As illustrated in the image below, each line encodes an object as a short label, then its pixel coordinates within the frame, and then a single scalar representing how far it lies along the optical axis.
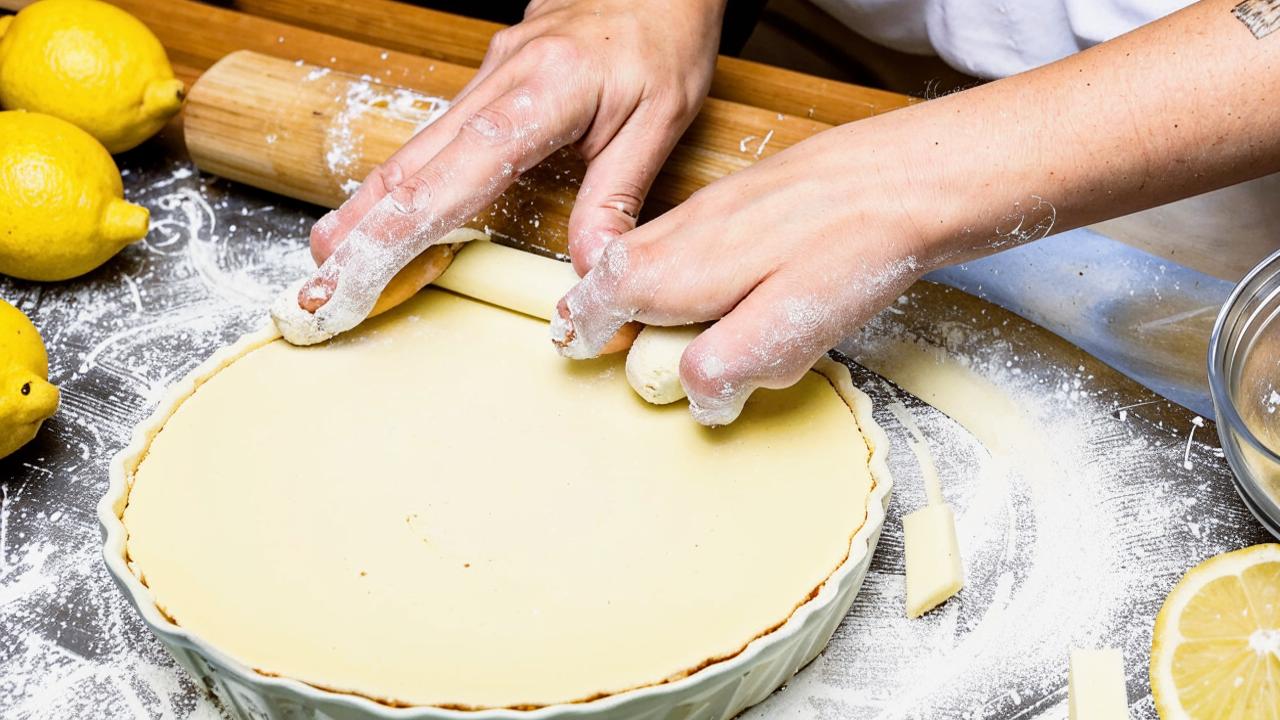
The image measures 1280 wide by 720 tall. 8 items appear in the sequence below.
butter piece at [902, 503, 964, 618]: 0.73
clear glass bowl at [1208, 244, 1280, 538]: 0.72
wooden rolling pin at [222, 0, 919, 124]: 0.90
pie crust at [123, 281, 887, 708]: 0.68
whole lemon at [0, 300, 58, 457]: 0.75
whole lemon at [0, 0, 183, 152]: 0.87
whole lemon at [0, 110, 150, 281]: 0.81
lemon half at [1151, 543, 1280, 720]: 0.70
